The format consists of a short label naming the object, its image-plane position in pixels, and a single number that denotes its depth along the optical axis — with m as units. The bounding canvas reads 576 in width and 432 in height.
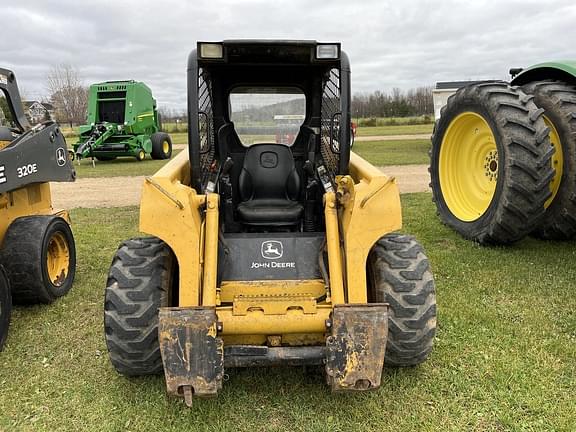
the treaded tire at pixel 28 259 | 4.21
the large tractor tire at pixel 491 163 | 4.86
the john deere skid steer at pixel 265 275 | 2.61
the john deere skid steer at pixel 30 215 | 4.21
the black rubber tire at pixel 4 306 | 3.53
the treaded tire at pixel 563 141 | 5.00
